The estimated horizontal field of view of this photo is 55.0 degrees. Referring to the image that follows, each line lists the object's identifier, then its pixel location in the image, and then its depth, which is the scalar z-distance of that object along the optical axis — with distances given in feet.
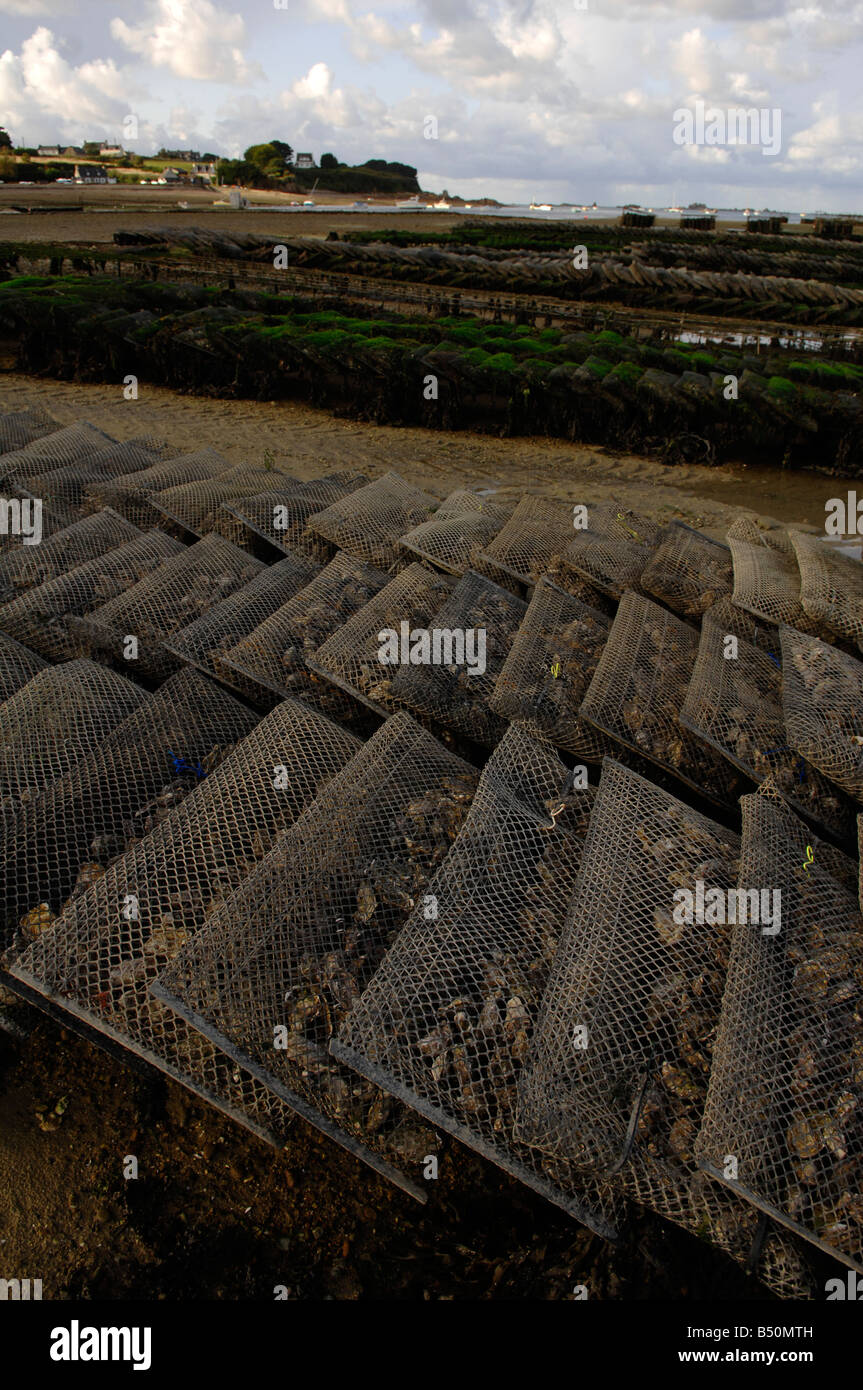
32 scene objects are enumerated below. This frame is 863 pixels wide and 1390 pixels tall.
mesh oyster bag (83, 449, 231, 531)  17.65
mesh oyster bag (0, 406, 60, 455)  20.36
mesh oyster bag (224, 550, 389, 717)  11.99
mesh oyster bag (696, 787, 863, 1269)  6.38
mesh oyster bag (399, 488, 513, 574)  15.10
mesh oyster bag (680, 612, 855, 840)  10.20
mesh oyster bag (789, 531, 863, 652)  12.52
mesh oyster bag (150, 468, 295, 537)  16.67
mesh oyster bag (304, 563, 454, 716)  11.63
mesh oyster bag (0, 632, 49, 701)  11.96
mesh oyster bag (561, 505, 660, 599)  14.60
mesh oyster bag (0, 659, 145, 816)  10.07
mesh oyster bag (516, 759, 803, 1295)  6.68
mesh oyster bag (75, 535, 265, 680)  12.97
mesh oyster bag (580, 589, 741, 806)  10.88
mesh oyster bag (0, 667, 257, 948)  8.85
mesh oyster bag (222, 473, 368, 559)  16.12
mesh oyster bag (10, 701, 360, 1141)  7.39
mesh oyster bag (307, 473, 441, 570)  15.74
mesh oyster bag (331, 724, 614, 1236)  6.76
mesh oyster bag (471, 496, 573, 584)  14.92
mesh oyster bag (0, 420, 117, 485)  18.17
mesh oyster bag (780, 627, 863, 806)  9.71
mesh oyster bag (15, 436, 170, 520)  17.69
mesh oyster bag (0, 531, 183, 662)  13.37
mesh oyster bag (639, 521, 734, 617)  14.19
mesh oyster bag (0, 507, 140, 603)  14.81
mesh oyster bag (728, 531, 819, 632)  13.17
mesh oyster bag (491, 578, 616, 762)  11.42
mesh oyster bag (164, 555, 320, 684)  12.25
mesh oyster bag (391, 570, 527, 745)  11.40
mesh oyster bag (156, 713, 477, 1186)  7.16
